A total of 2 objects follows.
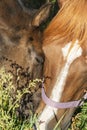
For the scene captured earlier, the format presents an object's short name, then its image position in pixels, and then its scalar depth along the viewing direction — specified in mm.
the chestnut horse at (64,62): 3828
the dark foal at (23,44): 4801
